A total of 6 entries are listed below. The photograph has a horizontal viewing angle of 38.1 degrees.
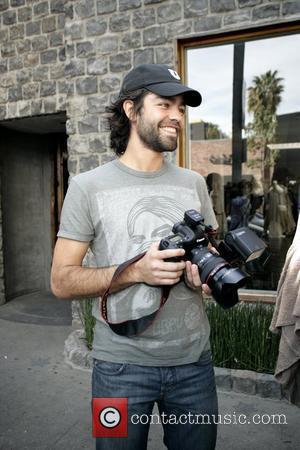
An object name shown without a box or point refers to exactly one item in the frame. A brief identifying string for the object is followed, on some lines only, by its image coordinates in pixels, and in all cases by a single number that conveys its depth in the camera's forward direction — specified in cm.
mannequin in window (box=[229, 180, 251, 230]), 493
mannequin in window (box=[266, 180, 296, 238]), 480
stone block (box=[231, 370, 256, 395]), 351
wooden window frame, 405
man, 160
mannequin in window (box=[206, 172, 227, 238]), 488
